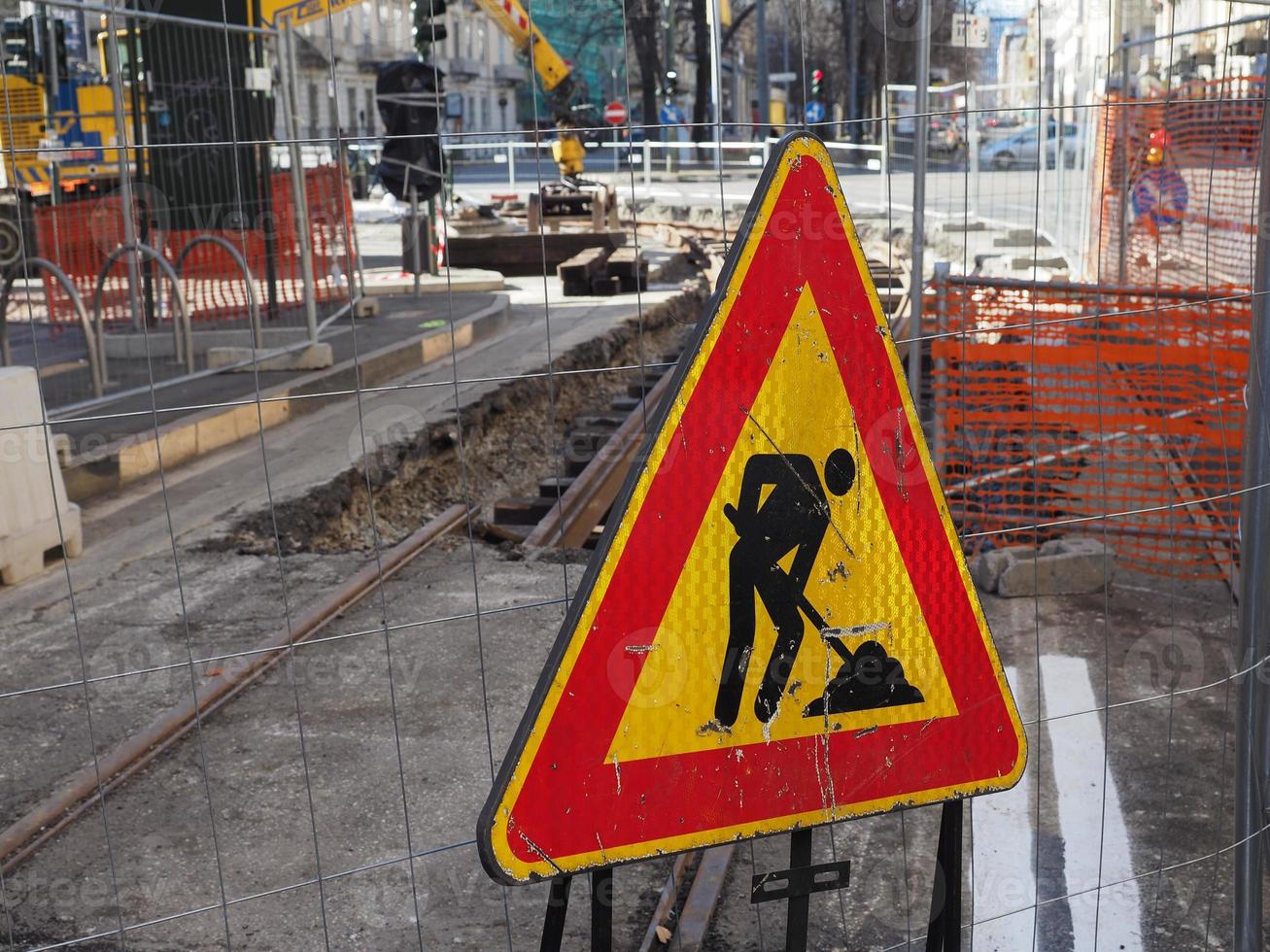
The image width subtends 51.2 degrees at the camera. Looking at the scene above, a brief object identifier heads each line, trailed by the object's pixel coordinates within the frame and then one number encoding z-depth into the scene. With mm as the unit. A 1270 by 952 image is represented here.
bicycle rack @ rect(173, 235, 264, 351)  6668
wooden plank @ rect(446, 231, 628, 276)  19266
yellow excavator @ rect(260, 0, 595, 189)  18797
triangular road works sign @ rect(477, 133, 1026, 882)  2004
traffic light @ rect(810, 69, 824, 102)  24280
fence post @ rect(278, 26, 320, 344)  10546
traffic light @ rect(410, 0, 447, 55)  13734
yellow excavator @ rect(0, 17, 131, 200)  15000
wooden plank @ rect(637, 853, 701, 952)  3389
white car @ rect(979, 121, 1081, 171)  18375
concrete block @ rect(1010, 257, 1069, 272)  13383
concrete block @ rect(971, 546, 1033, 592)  6262
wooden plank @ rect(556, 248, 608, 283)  16078
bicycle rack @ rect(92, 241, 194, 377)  8445
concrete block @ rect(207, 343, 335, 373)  10594
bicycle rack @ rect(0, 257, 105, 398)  8088
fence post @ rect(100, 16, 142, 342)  8964
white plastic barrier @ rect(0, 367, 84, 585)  6371
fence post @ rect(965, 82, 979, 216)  17159
